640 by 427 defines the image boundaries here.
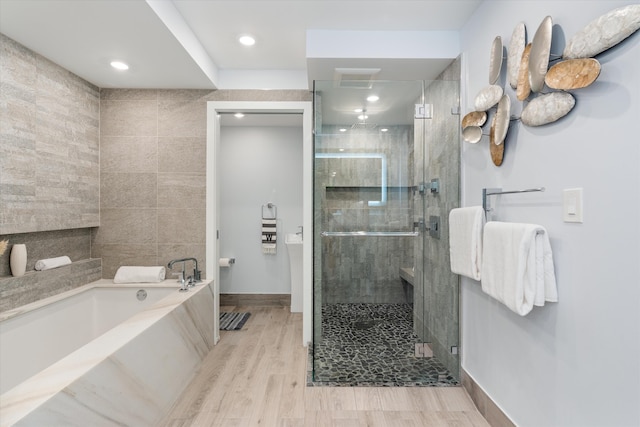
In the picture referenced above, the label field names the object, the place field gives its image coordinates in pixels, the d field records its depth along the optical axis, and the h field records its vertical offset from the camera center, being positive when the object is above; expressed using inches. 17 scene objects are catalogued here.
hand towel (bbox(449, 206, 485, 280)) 73.3 -6.3
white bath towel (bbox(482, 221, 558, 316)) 55.4 -9.3
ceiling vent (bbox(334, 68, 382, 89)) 93.2 +42.2
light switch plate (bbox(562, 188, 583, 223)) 50.3 +1.3
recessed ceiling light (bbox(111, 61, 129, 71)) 99.4 +44.1
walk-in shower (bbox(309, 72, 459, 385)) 93.0 -5.2
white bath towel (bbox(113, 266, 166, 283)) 115.6 -21.9
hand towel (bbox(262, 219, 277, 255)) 164.4 -10.7
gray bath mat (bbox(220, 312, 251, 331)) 136.1 -46.5
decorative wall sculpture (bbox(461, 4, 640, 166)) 43.7 +22.8
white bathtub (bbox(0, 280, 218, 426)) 52.2 -31.1
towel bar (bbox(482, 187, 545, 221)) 73.0 +3.4
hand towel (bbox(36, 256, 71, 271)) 97.0 -15.4
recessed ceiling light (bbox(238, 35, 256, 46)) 98.0 +50.8
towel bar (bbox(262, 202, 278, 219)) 166.9 +2.0
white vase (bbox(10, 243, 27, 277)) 88.3 -12.9
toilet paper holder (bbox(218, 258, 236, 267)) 159.5 -23.9
